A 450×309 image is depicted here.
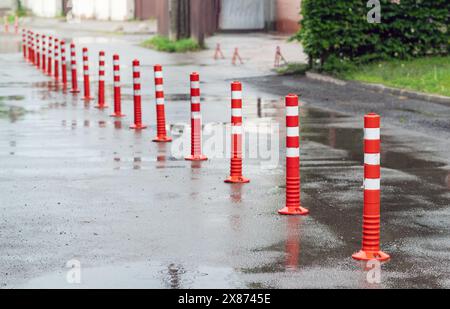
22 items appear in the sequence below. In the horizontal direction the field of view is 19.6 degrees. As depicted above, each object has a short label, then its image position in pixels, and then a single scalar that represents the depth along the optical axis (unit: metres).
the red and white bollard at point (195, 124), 15.12
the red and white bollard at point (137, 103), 18.81
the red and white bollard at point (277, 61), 34.44
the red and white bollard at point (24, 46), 41.31
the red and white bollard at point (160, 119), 17.19
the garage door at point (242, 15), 55.44
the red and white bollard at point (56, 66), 31.02
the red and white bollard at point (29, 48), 39.21
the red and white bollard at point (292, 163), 11.23
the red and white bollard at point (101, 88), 22.77
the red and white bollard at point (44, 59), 34.44
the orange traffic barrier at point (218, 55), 39.75
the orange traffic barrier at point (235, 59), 37.10
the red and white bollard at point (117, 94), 20.84
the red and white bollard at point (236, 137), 13.24
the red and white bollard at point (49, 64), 32.75
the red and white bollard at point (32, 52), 38.09
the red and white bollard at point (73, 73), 26.92
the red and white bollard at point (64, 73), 28.50
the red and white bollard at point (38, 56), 36.25
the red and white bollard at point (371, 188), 9.27
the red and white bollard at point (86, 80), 24.78
